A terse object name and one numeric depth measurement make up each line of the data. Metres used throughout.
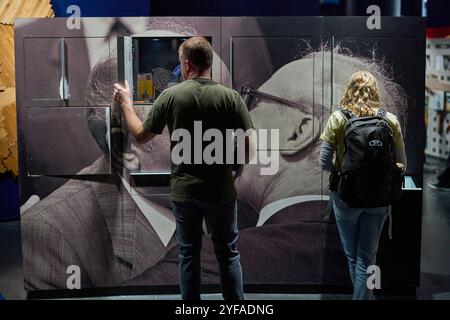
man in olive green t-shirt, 3.24
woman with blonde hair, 3.64
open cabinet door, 4.10
